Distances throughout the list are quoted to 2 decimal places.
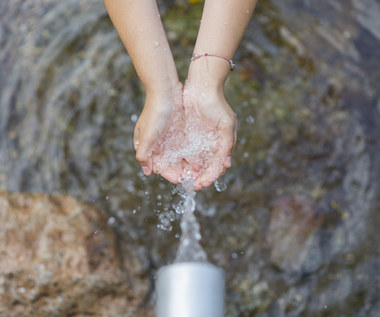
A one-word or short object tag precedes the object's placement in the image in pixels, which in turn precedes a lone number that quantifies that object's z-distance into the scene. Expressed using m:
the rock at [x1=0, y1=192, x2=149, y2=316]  2.18
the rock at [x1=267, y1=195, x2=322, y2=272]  2.72
